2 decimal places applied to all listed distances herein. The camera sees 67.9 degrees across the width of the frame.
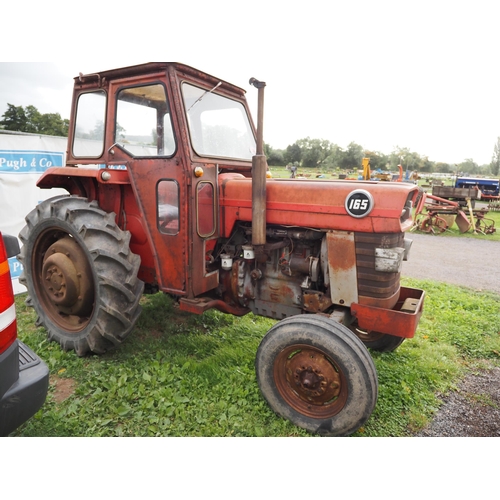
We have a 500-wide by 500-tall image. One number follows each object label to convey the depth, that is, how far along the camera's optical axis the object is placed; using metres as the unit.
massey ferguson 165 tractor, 2.51
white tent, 4.86
